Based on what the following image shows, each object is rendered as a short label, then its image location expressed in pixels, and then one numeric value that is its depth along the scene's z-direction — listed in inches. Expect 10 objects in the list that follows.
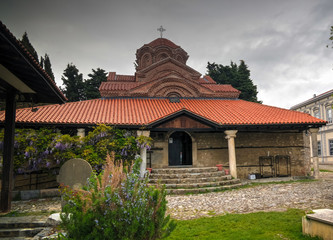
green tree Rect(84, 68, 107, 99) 1041.0
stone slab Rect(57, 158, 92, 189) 236.5
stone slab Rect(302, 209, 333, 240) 159.2
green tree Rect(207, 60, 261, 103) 1104.8
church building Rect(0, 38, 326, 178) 478.0
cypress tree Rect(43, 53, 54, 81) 965.2
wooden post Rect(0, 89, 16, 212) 252.4
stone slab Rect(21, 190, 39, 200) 359.6
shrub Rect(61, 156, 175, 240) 110.2
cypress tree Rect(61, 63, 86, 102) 1087.1
